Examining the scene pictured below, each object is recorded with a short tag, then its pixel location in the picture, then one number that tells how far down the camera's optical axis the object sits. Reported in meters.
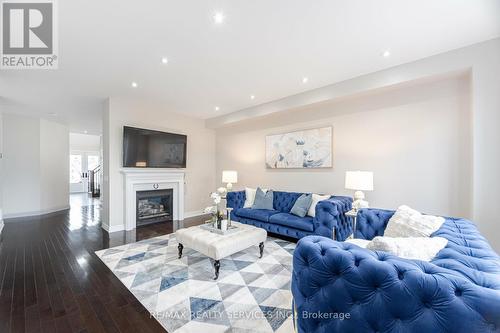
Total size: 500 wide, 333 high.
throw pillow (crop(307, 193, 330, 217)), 3.95
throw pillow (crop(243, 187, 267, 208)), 5.03
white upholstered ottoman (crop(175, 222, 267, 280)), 2.66
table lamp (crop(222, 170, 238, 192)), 5.52
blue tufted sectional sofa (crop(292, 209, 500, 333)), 0.84
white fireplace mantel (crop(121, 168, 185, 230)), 4.85
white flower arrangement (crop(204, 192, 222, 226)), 3.19
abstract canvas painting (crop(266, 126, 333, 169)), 4.45
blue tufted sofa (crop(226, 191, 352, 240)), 3.43
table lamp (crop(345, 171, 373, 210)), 3.27
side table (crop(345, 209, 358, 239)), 3.30
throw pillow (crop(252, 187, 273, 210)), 4.72
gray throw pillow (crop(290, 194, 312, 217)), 4.03
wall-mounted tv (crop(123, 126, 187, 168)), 4.88
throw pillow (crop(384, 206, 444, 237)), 1.89
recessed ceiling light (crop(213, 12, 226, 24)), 2.21
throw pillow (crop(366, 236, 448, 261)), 1.27
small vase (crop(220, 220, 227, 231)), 3.10
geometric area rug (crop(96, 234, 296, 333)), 1.91
